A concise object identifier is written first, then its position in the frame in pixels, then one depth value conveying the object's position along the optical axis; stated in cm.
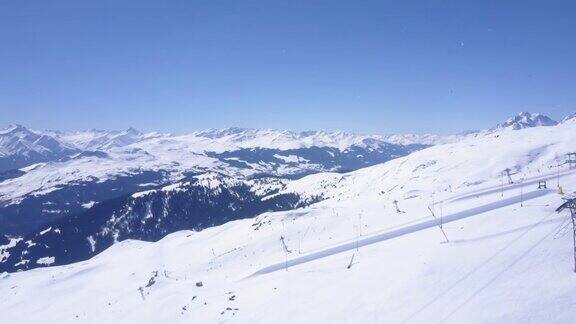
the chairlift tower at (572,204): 2372
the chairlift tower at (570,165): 6800
